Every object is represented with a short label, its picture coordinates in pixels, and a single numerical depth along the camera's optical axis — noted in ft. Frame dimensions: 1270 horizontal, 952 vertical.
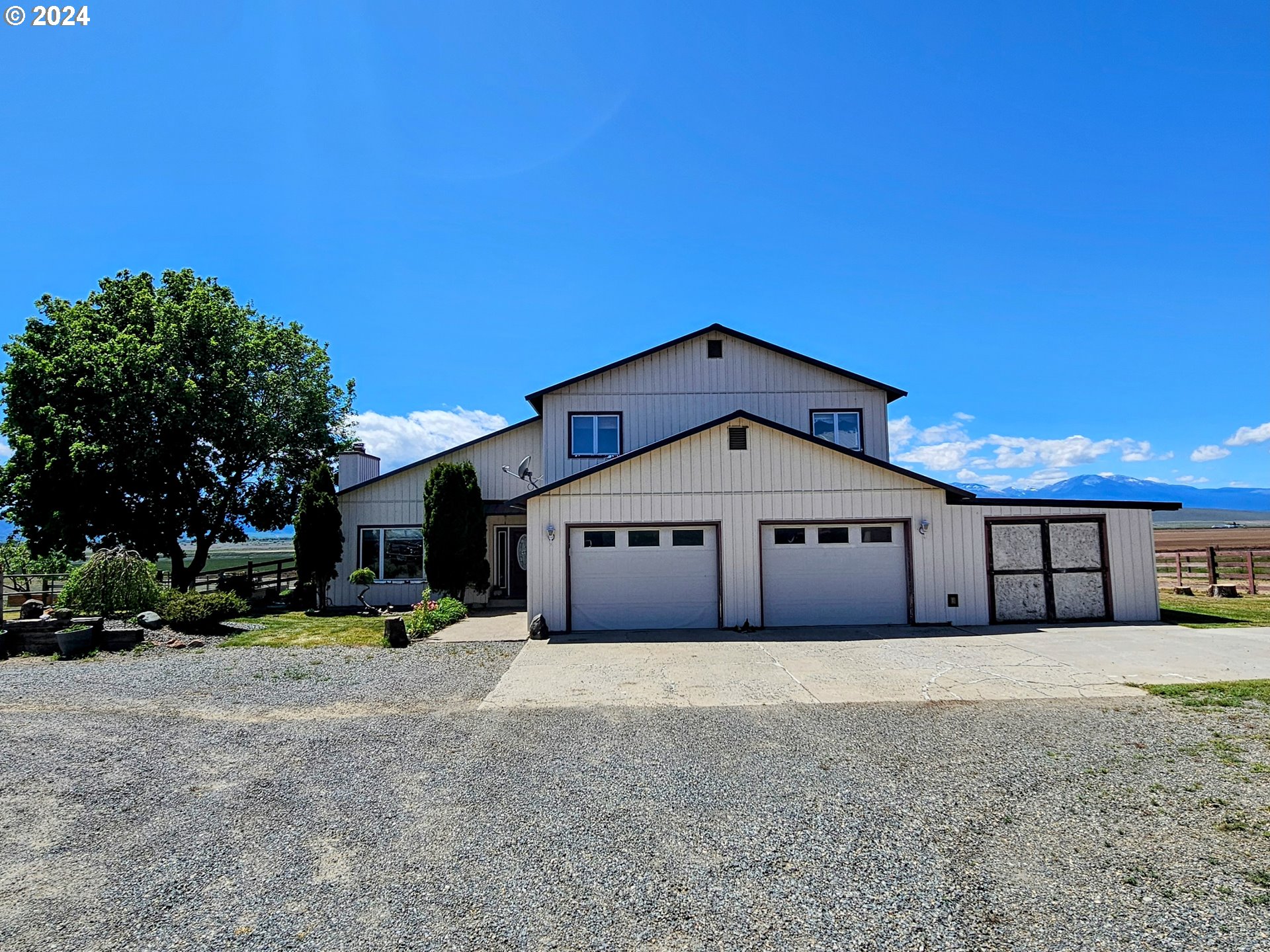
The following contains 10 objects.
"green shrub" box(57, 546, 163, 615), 41.11
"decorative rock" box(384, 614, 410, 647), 38.78
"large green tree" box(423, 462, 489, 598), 56.13
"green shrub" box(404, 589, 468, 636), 44.47
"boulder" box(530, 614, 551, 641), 41.70
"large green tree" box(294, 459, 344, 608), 59.36
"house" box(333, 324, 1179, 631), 44.14
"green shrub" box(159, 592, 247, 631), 43.39
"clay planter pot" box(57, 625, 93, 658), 35.83
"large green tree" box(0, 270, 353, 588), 63.05
